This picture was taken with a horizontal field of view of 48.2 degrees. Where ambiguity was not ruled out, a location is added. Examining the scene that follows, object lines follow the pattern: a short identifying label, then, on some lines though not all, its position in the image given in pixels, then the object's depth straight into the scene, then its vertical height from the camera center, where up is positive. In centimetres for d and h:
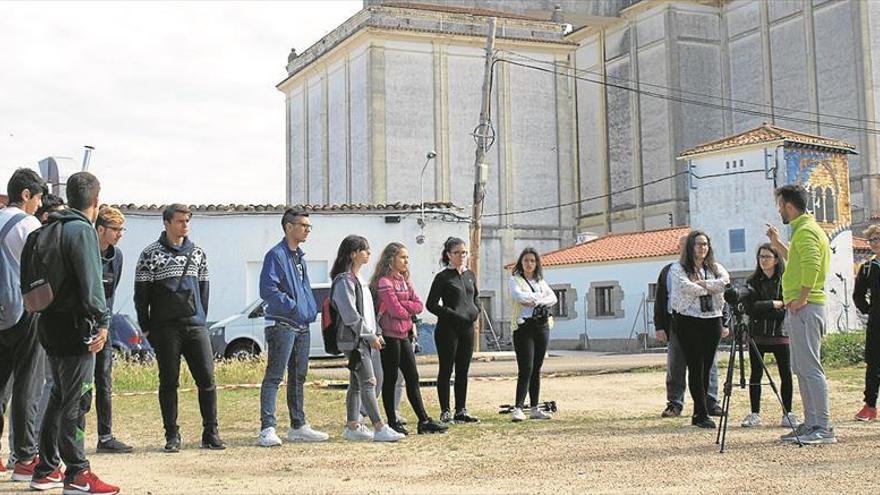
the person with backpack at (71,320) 591 +3
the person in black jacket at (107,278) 815 +38
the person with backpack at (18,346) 646 -14
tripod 767 -27
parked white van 1997 -23
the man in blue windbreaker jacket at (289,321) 842 +0
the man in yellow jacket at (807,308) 774 +4
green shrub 1780 -68
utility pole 2427 +385
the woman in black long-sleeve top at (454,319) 964 +0
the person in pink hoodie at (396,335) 877 -14
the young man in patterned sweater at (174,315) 795 +6
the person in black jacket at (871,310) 936 +2
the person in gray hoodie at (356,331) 844 -10
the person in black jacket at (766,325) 890 -10
